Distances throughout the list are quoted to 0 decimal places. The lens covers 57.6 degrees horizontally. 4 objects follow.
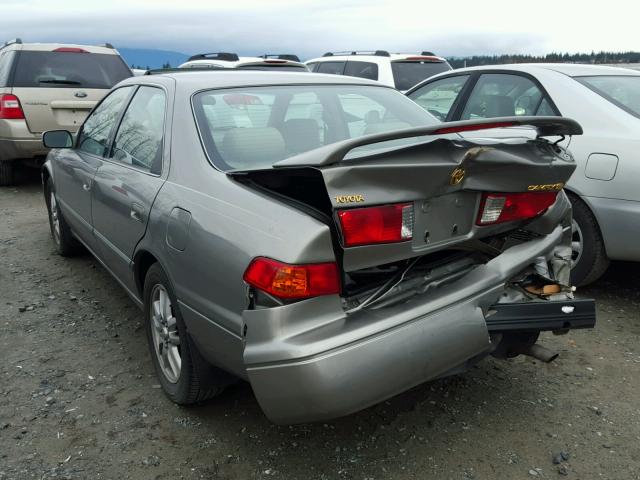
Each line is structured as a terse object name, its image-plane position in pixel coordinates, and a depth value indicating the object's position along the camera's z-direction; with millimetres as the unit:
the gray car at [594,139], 3662
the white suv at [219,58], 11838
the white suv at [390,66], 9359
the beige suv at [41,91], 7352
